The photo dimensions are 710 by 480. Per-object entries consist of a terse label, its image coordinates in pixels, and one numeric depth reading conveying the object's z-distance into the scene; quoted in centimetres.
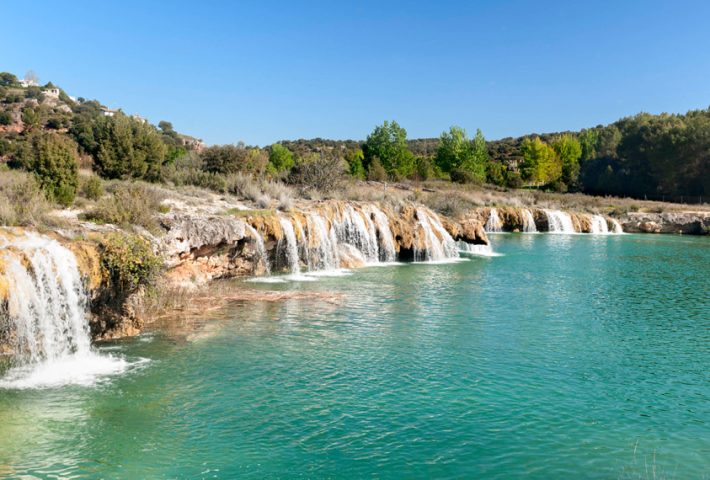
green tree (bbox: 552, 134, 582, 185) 9450
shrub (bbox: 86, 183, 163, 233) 1606
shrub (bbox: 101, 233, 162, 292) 1324
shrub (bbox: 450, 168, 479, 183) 8244
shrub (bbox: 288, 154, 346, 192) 3688
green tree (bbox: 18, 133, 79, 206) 1750
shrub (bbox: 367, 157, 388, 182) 7094
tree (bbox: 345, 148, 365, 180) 8031
